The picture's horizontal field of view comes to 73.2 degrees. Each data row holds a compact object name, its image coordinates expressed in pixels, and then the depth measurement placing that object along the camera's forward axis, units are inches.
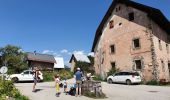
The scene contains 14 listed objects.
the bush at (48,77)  617.8
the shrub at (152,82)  506.0
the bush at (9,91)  239.6
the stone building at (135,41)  540.3
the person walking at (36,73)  328.5
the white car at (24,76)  546.6
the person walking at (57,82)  303.3
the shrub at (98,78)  658.7
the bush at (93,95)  294.0
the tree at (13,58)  819.9
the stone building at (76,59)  1188.4
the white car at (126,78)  497.5
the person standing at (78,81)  302.3
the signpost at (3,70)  304.0
